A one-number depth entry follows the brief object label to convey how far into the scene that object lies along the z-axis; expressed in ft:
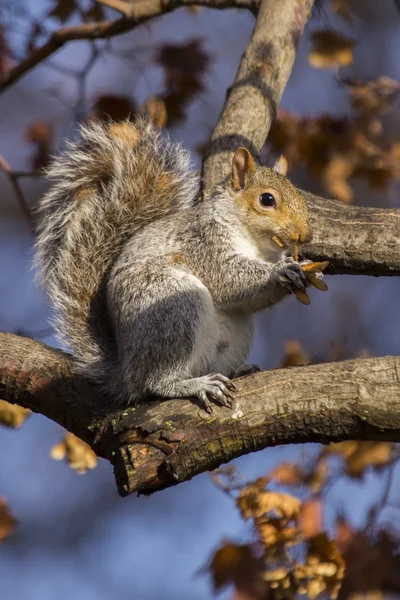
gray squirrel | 20.59
